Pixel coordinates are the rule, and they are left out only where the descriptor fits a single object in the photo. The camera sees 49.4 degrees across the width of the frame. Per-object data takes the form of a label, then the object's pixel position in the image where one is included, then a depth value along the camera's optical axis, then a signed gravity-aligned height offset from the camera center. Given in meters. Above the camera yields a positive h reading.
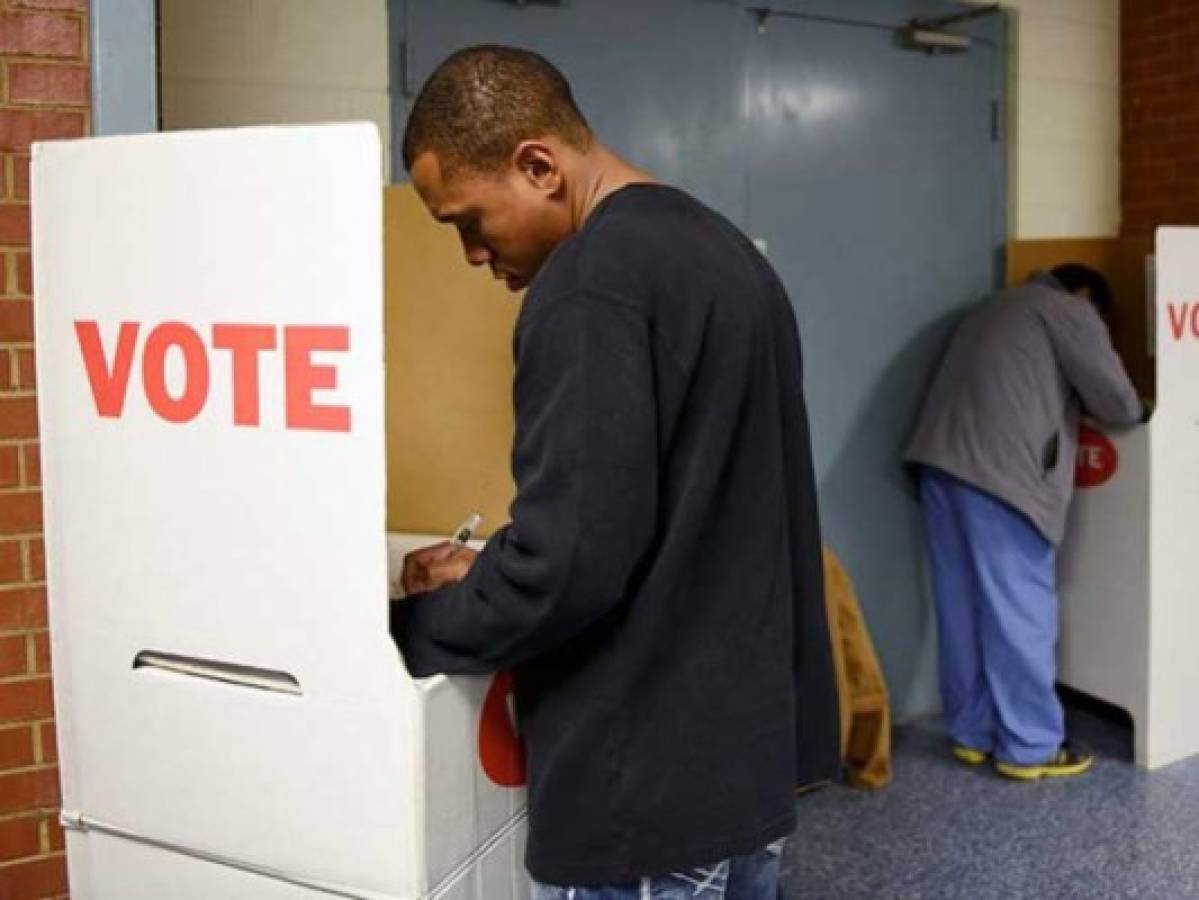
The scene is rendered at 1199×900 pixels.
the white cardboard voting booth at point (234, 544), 1.20 -0.14
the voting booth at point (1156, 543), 3.22 -0.38
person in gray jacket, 3.21 -0.23
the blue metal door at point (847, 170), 3.06 +0.59
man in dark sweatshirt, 1.15 -0.11
